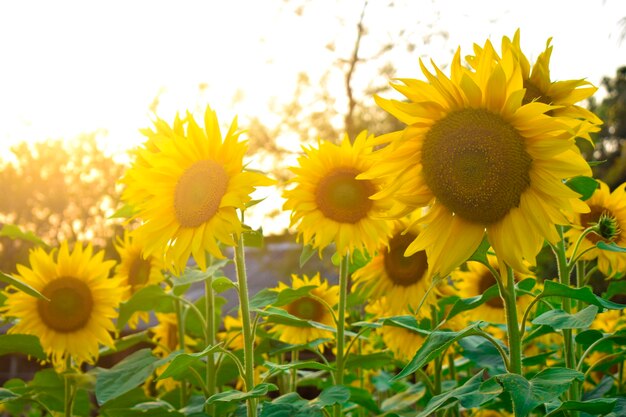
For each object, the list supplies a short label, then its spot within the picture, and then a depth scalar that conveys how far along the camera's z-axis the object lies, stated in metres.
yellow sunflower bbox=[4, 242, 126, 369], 2.72
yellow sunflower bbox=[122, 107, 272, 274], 1.87
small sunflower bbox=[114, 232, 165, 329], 2.92
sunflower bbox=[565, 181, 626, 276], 2.26
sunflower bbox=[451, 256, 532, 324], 2.89
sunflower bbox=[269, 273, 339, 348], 3.00
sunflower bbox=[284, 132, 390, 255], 2.40
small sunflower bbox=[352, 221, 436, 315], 2.60
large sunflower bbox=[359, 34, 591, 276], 1.46
